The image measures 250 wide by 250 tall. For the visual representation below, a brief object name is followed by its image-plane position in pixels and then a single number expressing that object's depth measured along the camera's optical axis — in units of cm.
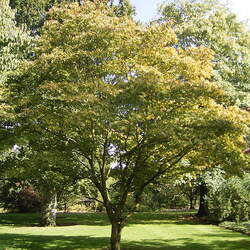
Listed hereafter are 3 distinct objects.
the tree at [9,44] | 1387
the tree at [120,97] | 981
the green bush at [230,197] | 2022
